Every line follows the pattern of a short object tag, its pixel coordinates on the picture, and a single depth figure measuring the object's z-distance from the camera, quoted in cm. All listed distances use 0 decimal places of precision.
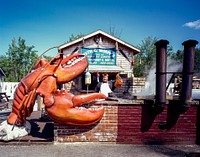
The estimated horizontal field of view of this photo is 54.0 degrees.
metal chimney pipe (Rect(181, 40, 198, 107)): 494
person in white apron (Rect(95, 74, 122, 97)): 731
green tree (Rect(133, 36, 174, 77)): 4315
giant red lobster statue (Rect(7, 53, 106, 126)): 499
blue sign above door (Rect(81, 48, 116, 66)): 1316
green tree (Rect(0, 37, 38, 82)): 4244
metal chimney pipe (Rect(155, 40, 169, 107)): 498
